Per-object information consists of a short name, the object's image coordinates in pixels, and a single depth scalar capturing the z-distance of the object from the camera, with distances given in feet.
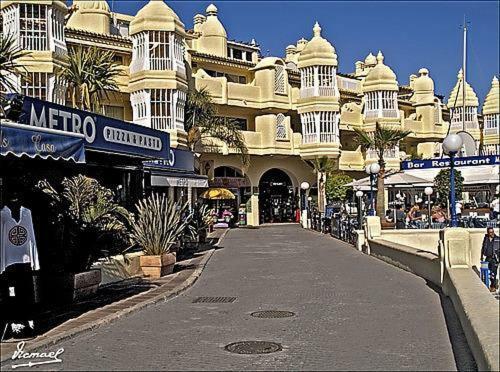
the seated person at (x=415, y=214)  107.89
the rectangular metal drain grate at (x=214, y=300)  41.39
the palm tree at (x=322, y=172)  141.79
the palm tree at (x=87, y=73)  81.00
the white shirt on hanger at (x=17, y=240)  28.17
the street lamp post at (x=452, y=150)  44.96
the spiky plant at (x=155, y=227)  51.90
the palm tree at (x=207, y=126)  114.62
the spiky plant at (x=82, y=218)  38.50
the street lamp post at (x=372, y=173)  85.05
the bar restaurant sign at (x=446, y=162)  110.22
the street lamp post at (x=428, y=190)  109.40
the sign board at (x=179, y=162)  70.79
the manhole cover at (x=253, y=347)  27.53
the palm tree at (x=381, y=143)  108.17
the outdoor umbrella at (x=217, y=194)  137.39
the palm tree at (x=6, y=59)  36.16
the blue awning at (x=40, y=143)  26.94
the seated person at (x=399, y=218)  97.98
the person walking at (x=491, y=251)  52.11
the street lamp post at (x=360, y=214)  92.40
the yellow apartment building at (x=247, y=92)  95.55
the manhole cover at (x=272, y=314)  35.72
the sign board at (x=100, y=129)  36.58
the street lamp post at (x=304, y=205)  139.23
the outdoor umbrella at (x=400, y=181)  108.78
